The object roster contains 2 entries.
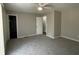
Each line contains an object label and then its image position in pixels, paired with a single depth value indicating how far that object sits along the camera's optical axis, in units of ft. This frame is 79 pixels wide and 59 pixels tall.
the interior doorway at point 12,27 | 12.73
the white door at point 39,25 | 16.26
